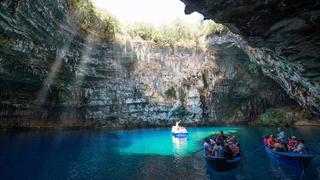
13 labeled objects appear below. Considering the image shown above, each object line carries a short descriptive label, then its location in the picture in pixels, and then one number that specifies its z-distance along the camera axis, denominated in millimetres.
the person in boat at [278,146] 8488
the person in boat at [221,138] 8345
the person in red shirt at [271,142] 9055
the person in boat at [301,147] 7828
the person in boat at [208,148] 7873
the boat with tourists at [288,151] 7390
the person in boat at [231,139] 8936
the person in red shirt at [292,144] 8379
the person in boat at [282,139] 8669
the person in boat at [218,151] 7425
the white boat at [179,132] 14702
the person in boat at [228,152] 7524
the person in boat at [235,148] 7889
